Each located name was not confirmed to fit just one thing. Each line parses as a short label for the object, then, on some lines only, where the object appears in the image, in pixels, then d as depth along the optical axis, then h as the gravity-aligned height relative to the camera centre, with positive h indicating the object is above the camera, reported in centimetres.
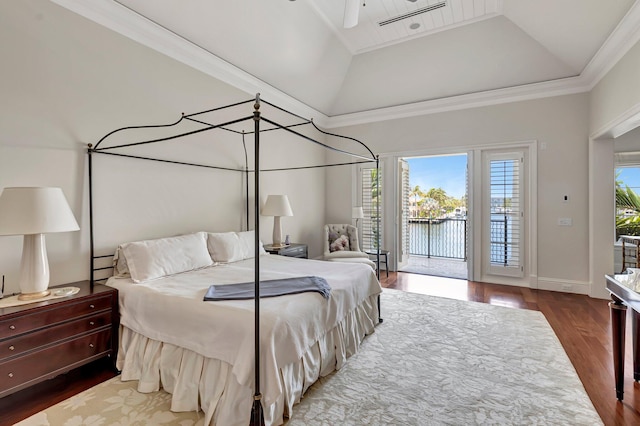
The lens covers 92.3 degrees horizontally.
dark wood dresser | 193 -86
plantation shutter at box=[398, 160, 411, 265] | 618 +2
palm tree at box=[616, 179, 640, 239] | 571 +3
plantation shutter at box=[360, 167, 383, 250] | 634 +12
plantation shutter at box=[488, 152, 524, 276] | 511 -1
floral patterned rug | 196 -130
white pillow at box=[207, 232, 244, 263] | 357 -41
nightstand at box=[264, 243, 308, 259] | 456 -57
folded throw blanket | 222 -59
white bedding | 182 -77
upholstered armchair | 540 -56
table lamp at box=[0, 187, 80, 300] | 203 -7
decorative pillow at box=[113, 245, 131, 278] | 286 -49
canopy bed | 182 -77
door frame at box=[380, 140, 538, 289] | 495 +20
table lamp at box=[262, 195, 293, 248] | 463 +7
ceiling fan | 277 +188
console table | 210 -77
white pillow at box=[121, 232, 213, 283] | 275 -42
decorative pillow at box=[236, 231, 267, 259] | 384 -40
